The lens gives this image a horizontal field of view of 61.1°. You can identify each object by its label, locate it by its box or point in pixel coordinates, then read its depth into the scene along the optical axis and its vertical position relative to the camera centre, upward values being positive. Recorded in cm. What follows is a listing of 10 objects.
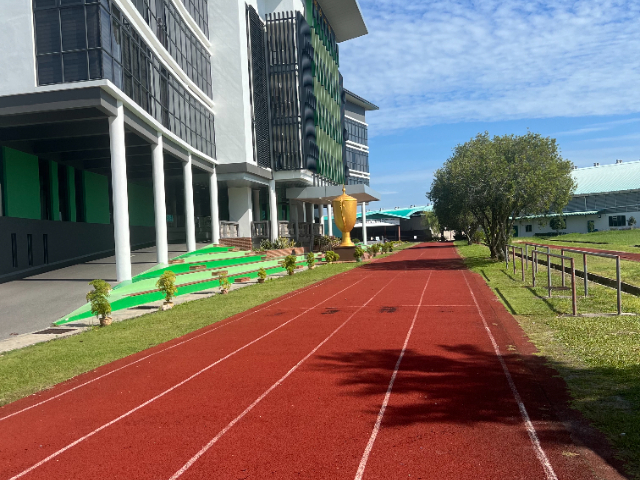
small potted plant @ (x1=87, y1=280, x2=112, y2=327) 1392 -163
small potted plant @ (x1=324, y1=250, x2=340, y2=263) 3669 -184
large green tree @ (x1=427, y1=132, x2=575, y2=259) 2672 +214
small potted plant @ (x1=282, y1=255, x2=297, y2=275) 2816 -170
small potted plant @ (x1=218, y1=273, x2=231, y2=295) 2080 -199
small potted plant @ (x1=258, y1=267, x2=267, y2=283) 2478 -196
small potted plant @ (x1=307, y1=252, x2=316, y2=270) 3212 -181
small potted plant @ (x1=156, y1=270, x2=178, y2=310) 1681 -159
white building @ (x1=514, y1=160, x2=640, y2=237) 7562 +182
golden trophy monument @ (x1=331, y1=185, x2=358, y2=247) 3866 +115
